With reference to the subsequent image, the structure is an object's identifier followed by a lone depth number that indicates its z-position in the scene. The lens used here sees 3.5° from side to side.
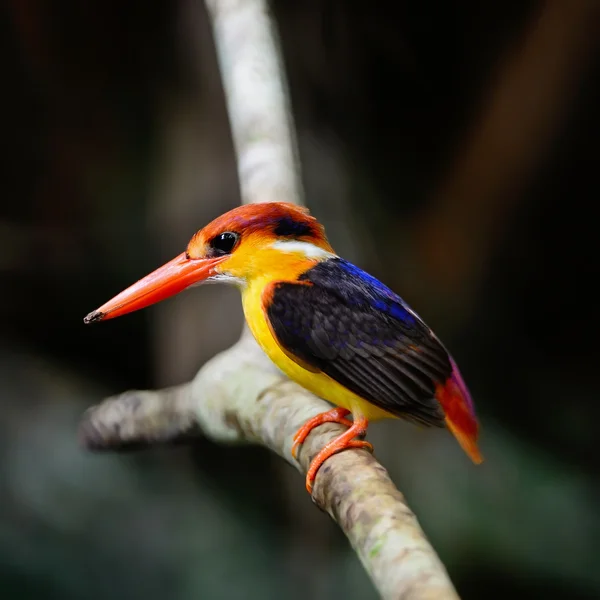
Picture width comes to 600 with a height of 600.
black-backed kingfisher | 2.54
